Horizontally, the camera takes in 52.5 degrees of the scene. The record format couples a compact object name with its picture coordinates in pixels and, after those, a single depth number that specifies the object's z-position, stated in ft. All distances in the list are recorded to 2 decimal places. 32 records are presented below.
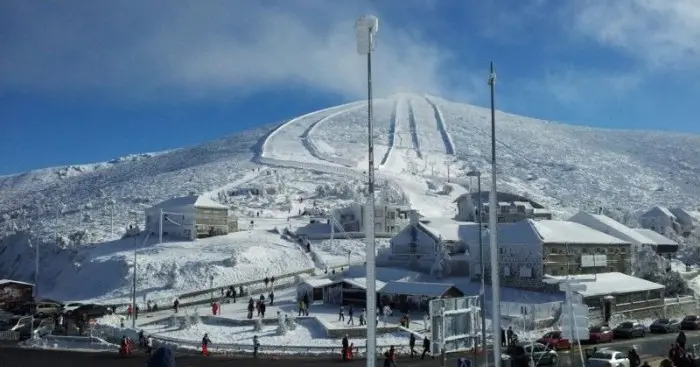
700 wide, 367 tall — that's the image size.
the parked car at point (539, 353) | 78.25
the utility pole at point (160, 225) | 220.23
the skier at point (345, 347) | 91.76
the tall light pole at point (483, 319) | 61.16
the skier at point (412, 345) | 94.94
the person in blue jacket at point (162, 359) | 27.99
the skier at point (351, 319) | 121.39
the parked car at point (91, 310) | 147.43
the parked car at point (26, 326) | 128.06
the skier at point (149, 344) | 100.27
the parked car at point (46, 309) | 156.35
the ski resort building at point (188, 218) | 222.89
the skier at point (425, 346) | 92.45
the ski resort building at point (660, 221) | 302.86
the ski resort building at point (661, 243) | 238.07
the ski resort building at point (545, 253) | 147.54
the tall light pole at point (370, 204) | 39.42
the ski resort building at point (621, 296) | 134.92
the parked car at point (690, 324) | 129.29
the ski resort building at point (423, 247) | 171.09
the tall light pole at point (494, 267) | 47.09
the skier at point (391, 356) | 59.55
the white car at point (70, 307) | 150.41
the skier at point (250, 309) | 129.08
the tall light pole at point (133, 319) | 126.34
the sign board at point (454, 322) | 48.29
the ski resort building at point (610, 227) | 208.85
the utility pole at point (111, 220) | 264.76
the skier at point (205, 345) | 99.13
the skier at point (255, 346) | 97.50
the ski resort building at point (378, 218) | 238.27
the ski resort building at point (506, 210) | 248.32
